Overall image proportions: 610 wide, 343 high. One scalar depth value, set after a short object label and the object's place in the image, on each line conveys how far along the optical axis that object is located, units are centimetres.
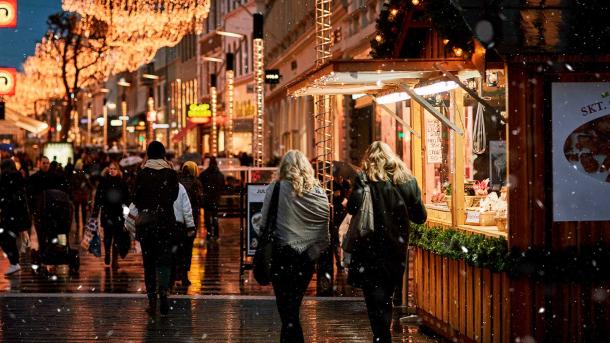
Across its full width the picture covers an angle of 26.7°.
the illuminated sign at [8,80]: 2768
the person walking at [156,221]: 1377
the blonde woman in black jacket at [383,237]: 980
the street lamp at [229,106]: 4066
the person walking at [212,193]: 2652
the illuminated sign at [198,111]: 5903
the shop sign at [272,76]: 3144
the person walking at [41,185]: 1941
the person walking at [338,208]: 1864
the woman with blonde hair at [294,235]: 989
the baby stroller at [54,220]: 1927
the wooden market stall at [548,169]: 987
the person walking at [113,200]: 1969
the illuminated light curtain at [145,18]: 3931
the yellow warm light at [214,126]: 4803
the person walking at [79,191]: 3003
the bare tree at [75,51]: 5394
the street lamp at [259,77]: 2727
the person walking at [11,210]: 1844
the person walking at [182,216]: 1432
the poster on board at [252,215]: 1722
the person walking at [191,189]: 1736
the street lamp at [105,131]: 8662
